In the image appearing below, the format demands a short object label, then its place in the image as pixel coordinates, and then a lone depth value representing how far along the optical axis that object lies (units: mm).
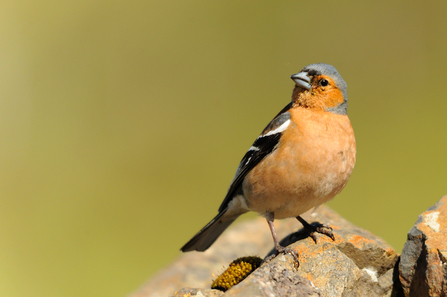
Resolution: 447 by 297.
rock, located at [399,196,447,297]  9516
